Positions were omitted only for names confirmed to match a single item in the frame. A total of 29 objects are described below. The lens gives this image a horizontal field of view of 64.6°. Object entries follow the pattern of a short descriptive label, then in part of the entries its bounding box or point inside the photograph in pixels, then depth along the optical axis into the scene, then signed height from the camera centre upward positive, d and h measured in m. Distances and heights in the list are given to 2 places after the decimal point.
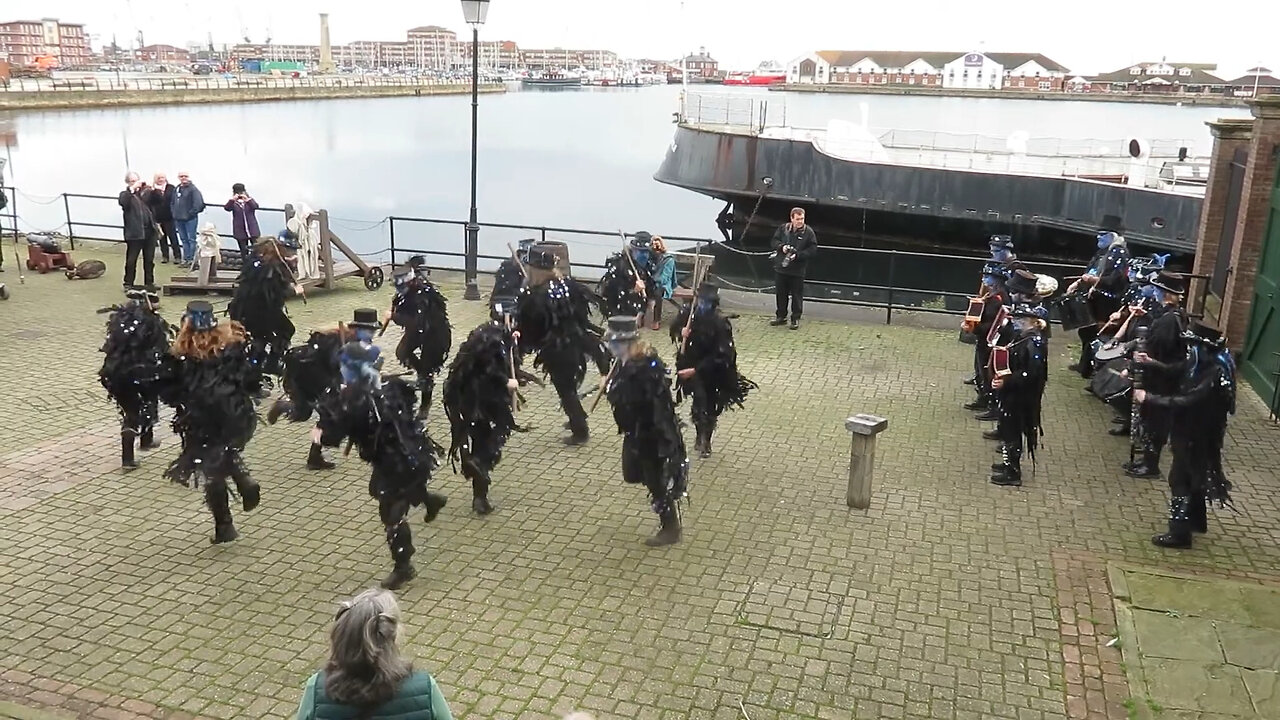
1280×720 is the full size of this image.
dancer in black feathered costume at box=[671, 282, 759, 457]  8.89 -2.21
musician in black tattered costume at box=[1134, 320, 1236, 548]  7.13 -2.05
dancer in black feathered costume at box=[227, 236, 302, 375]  10.47 -2.08
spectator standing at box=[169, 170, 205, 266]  17.80 -1.96
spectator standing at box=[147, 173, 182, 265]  17.72 -1.98
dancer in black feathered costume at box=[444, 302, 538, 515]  7.74 -2.27
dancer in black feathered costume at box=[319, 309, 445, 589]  6.36 -2.08
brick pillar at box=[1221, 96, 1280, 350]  11.73 -1.03
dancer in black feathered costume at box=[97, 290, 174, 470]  8.19 -2.10
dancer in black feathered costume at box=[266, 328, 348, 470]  8.73 -2.39
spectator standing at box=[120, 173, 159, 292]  15.65 -2.18
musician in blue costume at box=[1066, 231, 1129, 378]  11.49 -1.81
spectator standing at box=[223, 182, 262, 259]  16.30 -1.98
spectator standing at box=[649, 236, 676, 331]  14.10 -2.37
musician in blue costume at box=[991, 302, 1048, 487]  8.48 -2.20
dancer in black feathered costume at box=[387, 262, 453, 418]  10.11 -2.19
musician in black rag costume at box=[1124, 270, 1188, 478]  7.48 -1.70
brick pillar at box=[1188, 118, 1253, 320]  13.13 -0.84
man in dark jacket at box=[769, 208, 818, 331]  14.22 -2.00
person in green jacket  3.30 -1.86
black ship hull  24.91 -2.20
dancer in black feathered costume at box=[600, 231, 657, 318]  12.69 -2.24
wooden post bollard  7.96 -2.64
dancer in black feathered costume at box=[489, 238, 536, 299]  11.09 -1.94
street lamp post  15.60 -0.24
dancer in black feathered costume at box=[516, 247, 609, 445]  9.45 -2.09
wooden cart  15.77 -2.86
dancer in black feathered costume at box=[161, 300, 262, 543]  6.96 -2.15
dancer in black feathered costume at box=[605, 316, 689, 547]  7.15 -2.19
